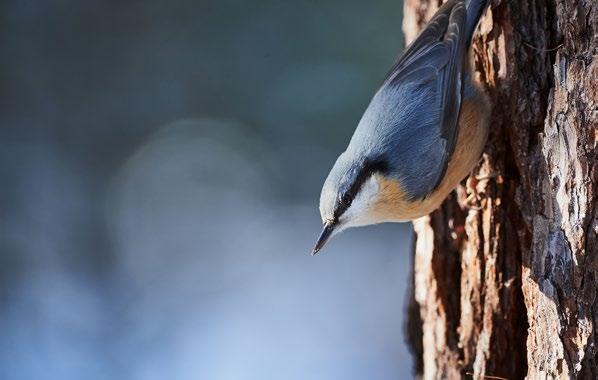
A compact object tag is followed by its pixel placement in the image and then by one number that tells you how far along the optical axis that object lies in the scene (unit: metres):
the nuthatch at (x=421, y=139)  5.00
